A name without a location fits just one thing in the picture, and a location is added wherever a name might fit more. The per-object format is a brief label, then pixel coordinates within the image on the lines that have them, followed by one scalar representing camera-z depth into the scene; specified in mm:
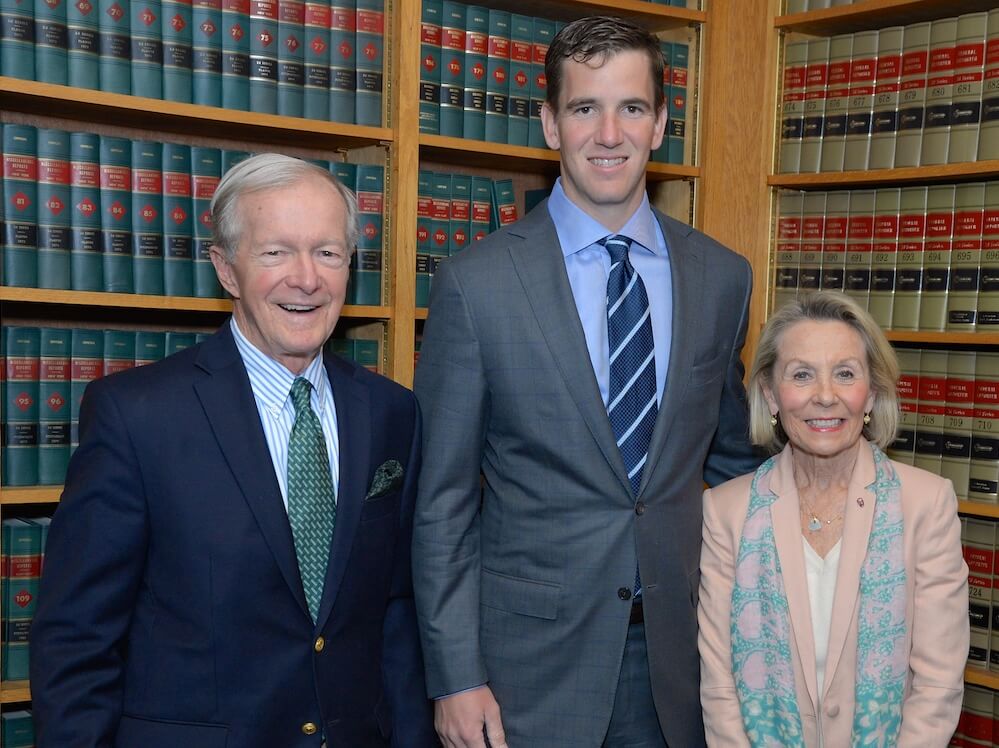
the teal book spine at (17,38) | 2340
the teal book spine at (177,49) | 2527
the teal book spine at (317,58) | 2682
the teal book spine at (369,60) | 2758
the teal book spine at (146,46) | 2488
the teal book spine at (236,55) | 2592
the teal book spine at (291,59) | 2654
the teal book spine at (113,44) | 2453
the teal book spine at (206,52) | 2559
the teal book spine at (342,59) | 2717
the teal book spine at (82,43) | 2420
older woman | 1903
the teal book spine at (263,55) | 2625
